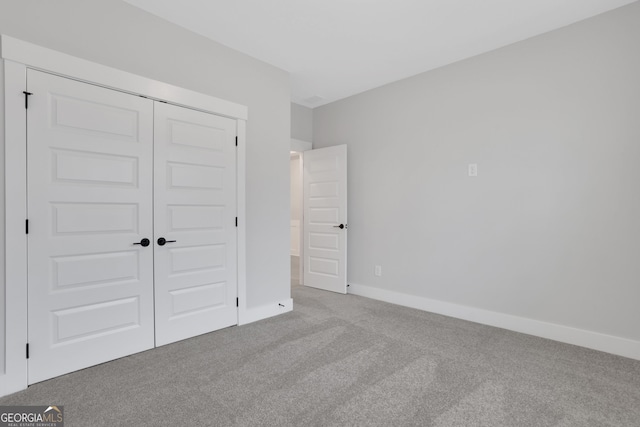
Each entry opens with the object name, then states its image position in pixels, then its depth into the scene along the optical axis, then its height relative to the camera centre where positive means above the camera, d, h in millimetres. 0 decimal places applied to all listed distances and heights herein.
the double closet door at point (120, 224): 2217 -51
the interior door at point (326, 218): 4645 -26
